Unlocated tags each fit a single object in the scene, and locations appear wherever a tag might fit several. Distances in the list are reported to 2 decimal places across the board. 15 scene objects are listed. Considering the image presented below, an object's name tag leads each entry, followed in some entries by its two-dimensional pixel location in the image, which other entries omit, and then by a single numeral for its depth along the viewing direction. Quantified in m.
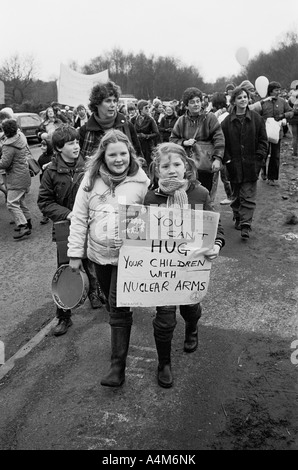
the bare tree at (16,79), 46.28
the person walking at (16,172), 7.21
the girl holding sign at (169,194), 3.04
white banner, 12.16
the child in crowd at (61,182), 3.95
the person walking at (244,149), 5.98
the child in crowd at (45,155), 7.46
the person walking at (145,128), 9.96
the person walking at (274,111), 8.84
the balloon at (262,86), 11.34
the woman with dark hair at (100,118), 4.52
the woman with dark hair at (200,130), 5.80
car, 20.48
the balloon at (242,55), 11.22
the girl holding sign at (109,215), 3.12
